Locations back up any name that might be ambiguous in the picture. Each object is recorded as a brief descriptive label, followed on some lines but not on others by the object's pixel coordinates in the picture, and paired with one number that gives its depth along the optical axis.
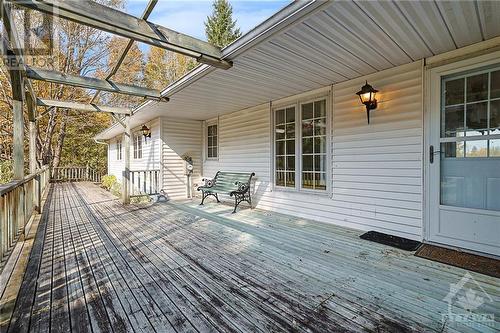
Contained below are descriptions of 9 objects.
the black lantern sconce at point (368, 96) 3.68
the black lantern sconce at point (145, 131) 7.66
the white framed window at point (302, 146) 4.62
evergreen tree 16.66
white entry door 2.85
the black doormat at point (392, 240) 3.22
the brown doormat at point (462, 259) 2.56
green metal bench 5.68
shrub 10.39
